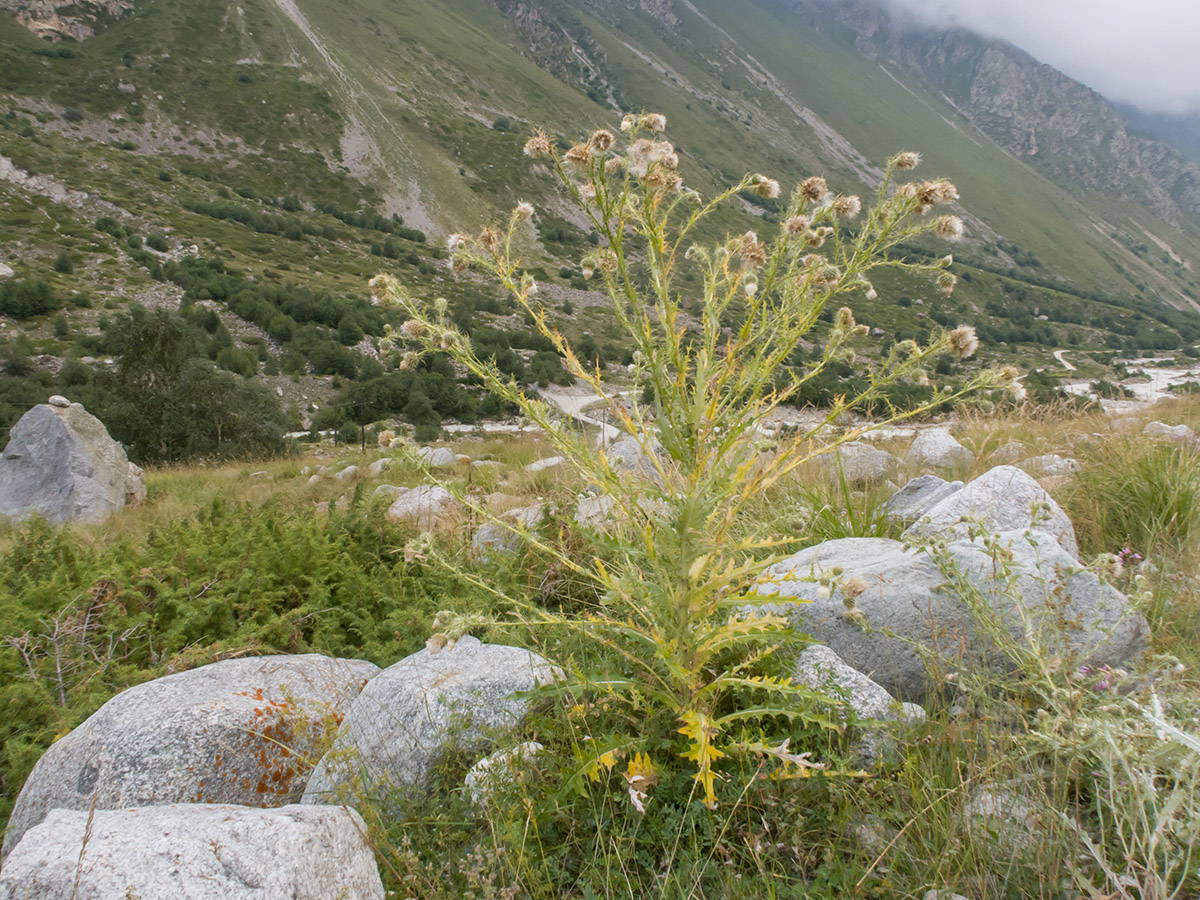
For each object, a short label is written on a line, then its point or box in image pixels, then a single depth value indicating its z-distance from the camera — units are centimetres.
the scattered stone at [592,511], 434
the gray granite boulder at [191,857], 148
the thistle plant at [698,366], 183
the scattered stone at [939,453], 580
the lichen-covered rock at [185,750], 226
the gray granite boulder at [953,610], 227
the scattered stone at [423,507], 584
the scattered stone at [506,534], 457
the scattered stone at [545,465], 834
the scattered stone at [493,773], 197
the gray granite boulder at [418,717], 220
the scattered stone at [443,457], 1020
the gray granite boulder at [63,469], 1062
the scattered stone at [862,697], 200
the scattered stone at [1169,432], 477
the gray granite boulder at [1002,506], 338
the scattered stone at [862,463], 586
